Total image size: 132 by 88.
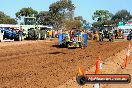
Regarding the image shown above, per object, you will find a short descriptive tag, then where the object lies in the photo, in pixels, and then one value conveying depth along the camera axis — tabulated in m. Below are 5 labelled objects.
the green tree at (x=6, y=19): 86.25
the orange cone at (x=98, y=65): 7.79
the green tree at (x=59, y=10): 83.62
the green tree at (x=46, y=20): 84.95
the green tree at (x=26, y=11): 99.06
